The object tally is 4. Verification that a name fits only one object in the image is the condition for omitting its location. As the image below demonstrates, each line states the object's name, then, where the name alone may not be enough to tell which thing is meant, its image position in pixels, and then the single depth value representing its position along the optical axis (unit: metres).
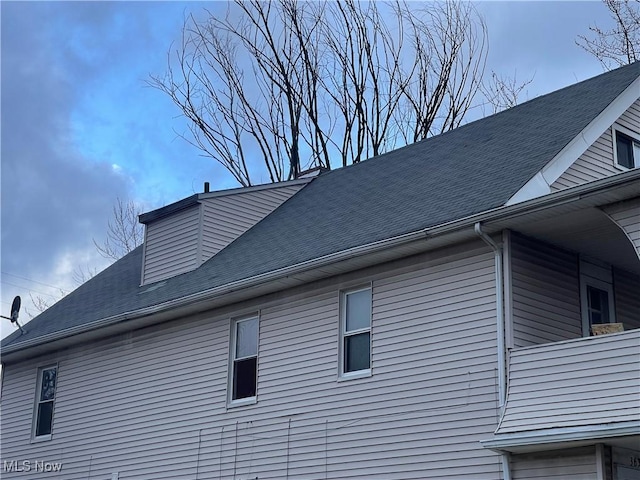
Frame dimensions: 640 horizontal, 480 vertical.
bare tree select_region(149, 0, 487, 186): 35.88
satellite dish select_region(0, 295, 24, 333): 22.36
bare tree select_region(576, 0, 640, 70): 27.39
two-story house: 12.07
